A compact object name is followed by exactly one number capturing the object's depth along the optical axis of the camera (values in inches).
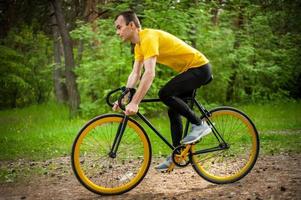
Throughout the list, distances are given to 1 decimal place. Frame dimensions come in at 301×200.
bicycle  198.4
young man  191.2
